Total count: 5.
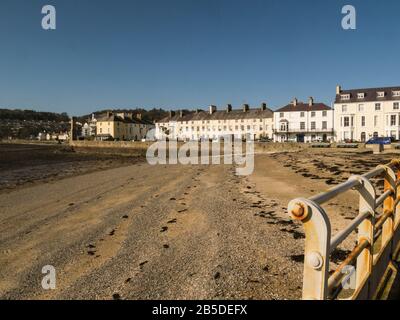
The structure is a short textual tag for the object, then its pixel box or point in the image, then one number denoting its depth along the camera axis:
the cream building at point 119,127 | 119.56
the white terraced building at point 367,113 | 64.69
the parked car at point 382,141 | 46.44
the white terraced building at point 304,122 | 73.62
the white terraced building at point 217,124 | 93.06
